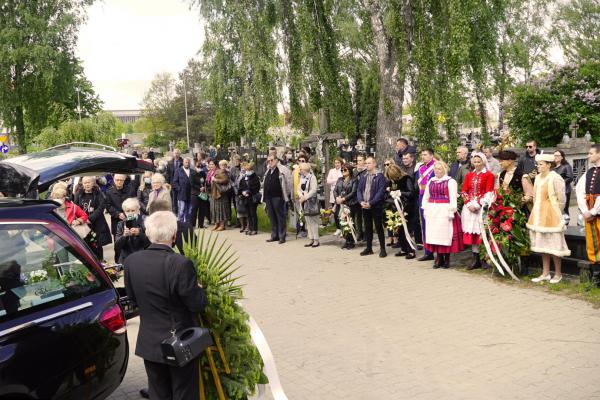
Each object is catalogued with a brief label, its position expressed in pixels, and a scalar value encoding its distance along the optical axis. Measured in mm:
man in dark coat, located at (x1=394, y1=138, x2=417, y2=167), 12266
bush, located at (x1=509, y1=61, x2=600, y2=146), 19297
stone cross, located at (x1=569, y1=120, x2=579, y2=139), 17972
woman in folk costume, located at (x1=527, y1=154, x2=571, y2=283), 8508
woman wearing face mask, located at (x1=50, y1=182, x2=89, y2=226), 9031
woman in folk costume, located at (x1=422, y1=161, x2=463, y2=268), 9977
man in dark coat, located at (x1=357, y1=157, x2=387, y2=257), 11297
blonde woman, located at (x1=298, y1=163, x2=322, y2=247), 12922
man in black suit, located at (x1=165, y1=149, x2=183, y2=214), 17062
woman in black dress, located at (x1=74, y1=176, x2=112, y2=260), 10320
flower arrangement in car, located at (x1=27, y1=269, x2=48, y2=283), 3930
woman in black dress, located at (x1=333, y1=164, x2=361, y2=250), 12172
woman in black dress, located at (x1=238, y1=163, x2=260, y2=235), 14838
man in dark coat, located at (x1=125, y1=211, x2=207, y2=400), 3863
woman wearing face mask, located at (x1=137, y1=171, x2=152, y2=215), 12280
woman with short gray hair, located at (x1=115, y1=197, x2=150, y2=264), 7258
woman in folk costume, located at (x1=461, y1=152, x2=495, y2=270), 9688
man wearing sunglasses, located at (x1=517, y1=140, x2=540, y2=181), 12812
